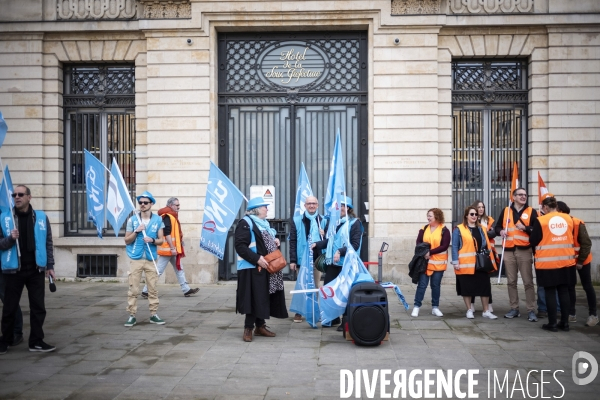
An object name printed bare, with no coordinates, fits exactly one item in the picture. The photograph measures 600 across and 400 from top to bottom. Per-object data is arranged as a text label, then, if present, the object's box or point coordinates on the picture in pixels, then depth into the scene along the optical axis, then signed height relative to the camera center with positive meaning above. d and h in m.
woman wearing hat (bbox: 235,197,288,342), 9.06 -1.10
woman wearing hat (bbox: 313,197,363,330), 9.70 -0.70
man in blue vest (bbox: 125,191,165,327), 9.96 -0.81
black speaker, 8.62 -1.55
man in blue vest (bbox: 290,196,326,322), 10.34 -0.58
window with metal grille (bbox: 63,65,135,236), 15.53 +1.45
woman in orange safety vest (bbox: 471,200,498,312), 10.88 -0.52
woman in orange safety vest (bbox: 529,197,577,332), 9.62 -0.92
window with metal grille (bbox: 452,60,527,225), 15.19 +1.31
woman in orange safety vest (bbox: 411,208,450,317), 10.81 -0.99
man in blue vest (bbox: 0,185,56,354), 8.34 -0.89
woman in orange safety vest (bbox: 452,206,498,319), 10.59 -1.04
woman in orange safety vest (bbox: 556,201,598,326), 10.09 -0.99
